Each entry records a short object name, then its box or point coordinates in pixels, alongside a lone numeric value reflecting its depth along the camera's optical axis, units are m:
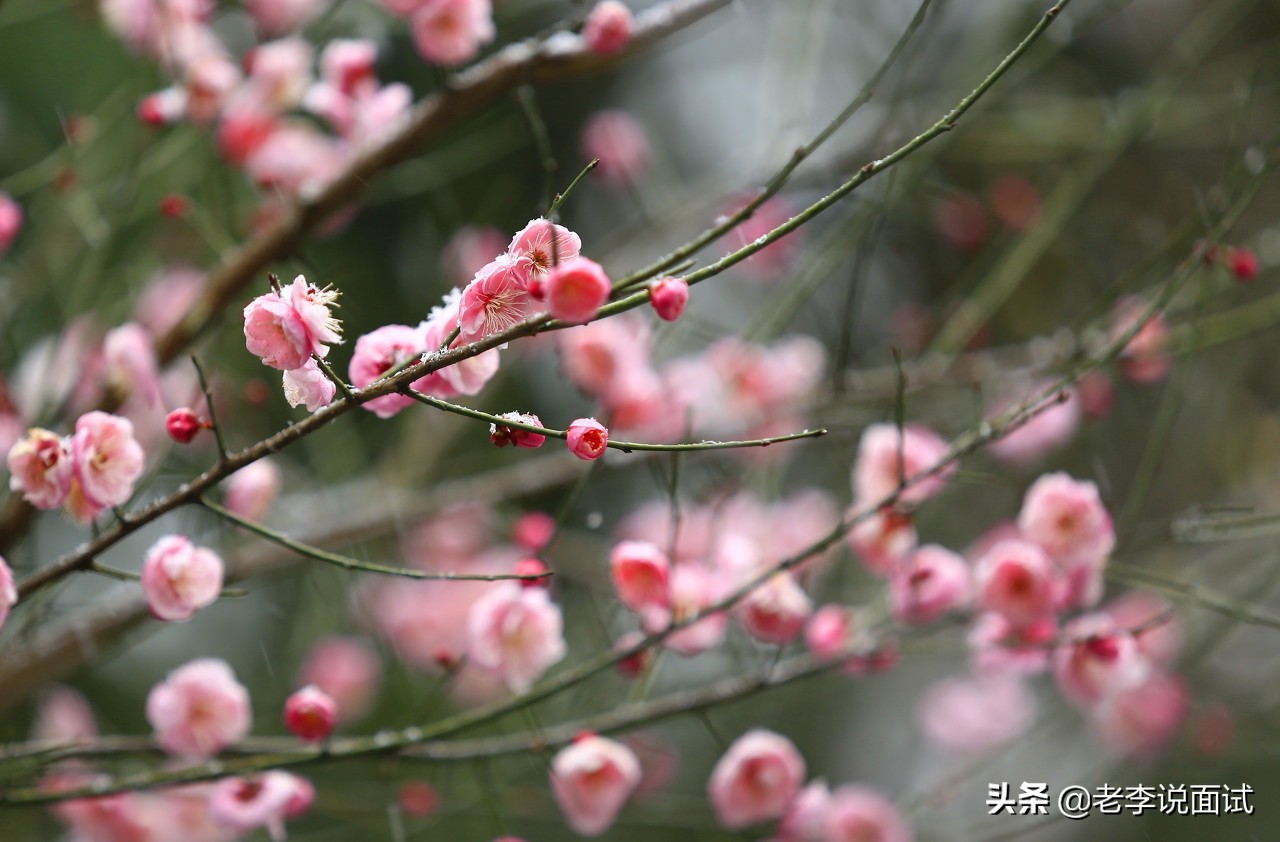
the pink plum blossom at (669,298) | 1.42
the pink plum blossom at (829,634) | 1.62
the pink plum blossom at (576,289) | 1.41
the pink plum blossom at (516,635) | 1.59
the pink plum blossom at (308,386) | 1.44
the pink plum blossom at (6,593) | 1.47
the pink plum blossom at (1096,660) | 1.60
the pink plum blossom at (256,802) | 1.55
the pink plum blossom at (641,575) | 1.57
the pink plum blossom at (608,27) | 1.62
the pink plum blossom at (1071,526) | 1.59
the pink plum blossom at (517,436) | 1.43
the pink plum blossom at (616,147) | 2.66
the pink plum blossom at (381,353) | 1.46
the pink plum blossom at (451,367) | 1.45
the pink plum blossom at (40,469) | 1.48
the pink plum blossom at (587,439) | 1.43
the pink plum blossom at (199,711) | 1.54
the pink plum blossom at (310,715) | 1.53
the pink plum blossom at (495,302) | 1.42
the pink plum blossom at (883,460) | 1.65
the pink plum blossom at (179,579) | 1.50
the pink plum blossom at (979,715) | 2.34
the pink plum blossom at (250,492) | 1.63
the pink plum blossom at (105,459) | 1.48
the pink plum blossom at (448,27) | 1.64
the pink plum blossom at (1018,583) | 1.60
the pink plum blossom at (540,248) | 1.42
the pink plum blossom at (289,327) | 1.42
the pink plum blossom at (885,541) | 1.63
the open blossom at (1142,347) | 1.72
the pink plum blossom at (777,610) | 1.59
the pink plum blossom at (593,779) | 1.58
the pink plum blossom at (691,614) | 1.59
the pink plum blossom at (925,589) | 1.62
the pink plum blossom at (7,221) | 1.70
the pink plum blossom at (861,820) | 1.74
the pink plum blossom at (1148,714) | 2.21
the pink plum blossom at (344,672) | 2.40
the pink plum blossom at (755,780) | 1.62
